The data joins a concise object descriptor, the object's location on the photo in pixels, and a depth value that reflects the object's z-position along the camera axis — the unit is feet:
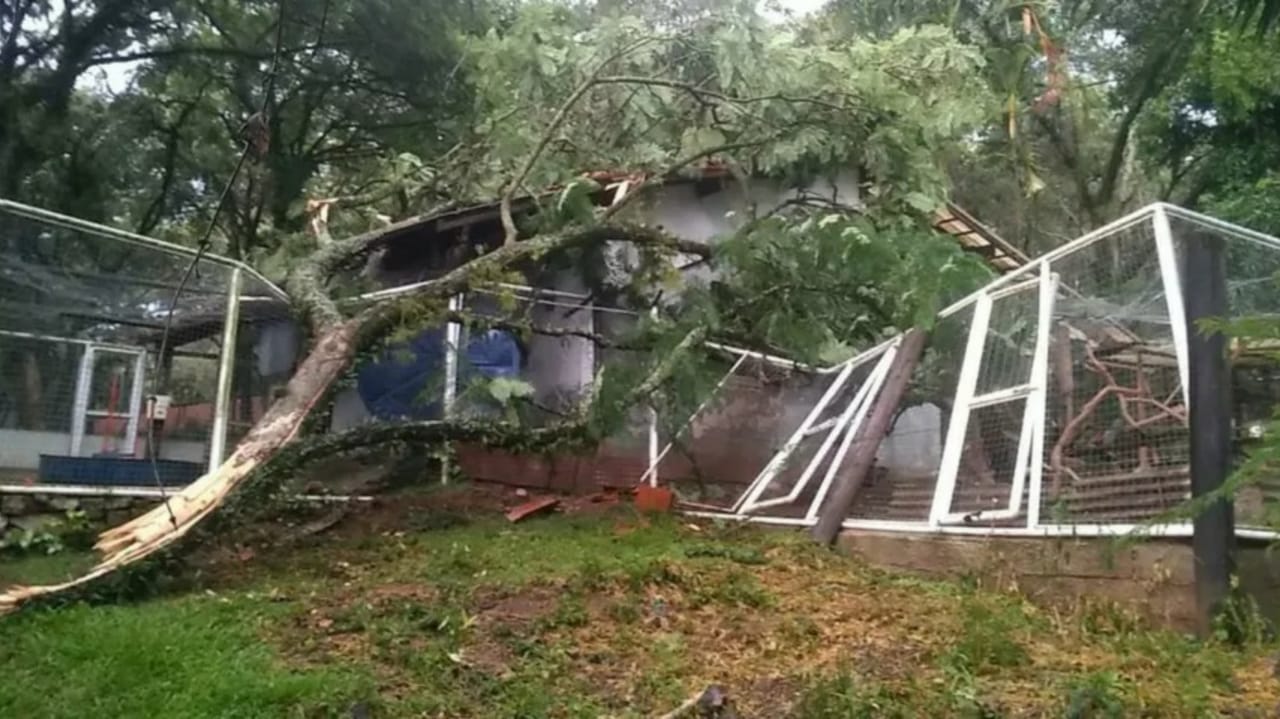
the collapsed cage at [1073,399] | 13.51
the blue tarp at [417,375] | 26.71
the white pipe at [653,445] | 25.64
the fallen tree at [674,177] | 21.11
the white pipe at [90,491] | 17.56
